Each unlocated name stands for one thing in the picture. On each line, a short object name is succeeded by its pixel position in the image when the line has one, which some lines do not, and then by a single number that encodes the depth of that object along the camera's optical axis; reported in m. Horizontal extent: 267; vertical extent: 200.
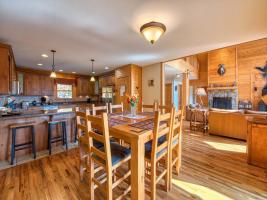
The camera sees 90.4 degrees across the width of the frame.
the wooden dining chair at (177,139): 1.90
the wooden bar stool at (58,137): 2.75
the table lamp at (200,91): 5.52
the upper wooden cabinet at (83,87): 7.15
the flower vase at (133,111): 2.39
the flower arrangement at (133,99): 2.25
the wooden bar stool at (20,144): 2.38
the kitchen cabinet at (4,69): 2.86
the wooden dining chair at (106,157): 1.29
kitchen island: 2.50
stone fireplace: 6.62
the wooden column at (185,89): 7.25
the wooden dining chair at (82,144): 1.54
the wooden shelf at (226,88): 6.53
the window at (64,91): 6.66
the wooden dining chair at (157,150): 1.42
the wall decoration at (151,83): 5.01
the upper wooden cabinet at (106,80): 6.28
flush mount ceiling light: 2.04
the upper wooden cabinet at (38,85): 5.66
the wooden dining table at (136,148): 1.34
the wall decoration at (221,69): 6.80
